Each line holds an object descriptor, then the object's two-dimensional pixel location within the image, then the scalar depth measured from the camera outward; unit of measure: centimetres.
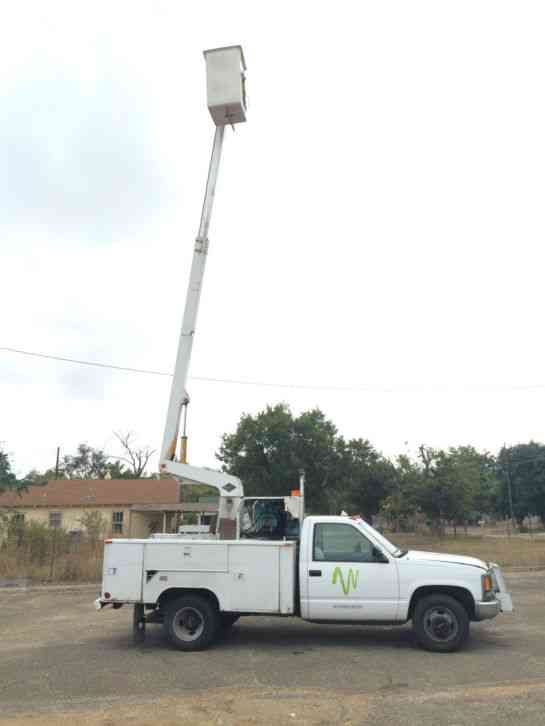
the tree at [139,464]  6131
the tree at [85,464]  7762
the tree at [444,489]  4369
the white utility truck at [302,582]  848
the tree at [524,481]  7300
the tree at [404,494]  4438
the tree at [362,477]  4772
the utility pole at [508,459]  7344
